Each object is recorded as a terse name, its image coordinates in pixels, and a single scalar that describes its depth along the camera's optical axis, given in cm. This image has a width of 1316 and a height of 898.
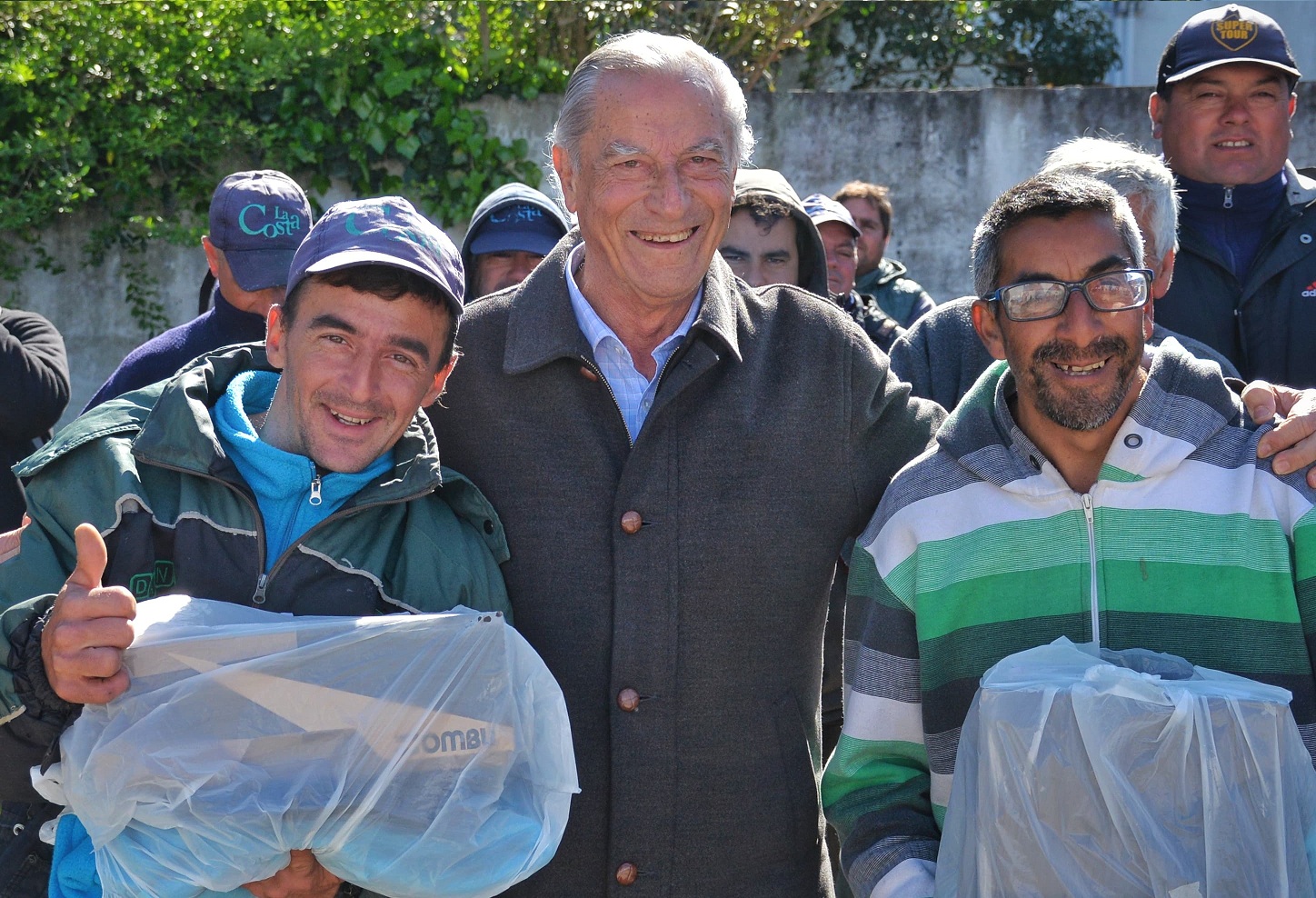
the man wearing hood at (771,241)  368
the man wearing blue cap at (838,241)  482
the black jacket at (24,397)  361
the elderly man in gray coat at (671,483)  237
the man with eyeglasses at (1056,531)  212
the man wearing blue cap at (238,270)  333
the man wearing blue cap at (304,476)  202
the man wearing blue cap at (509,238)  396
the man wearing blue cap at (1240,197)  330
